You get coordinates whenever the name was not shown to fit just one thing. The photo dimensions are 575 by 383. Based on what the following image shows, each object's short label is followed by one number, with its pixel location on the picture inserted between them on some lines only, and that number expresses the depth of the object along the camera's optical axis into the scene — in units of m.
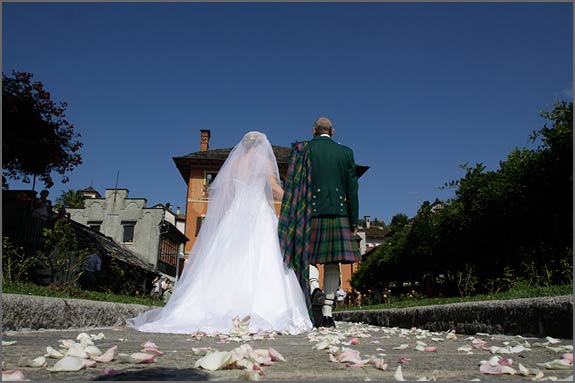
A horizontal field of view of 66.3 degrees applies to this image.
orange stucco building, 38.19
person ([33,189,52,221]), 11.52
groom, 5.46
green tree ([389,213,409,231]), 22.37
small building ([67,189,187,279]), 41.09
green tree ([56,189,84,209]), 55.76
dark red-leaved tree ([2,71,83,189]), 9.09
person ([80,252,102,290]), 12.20
